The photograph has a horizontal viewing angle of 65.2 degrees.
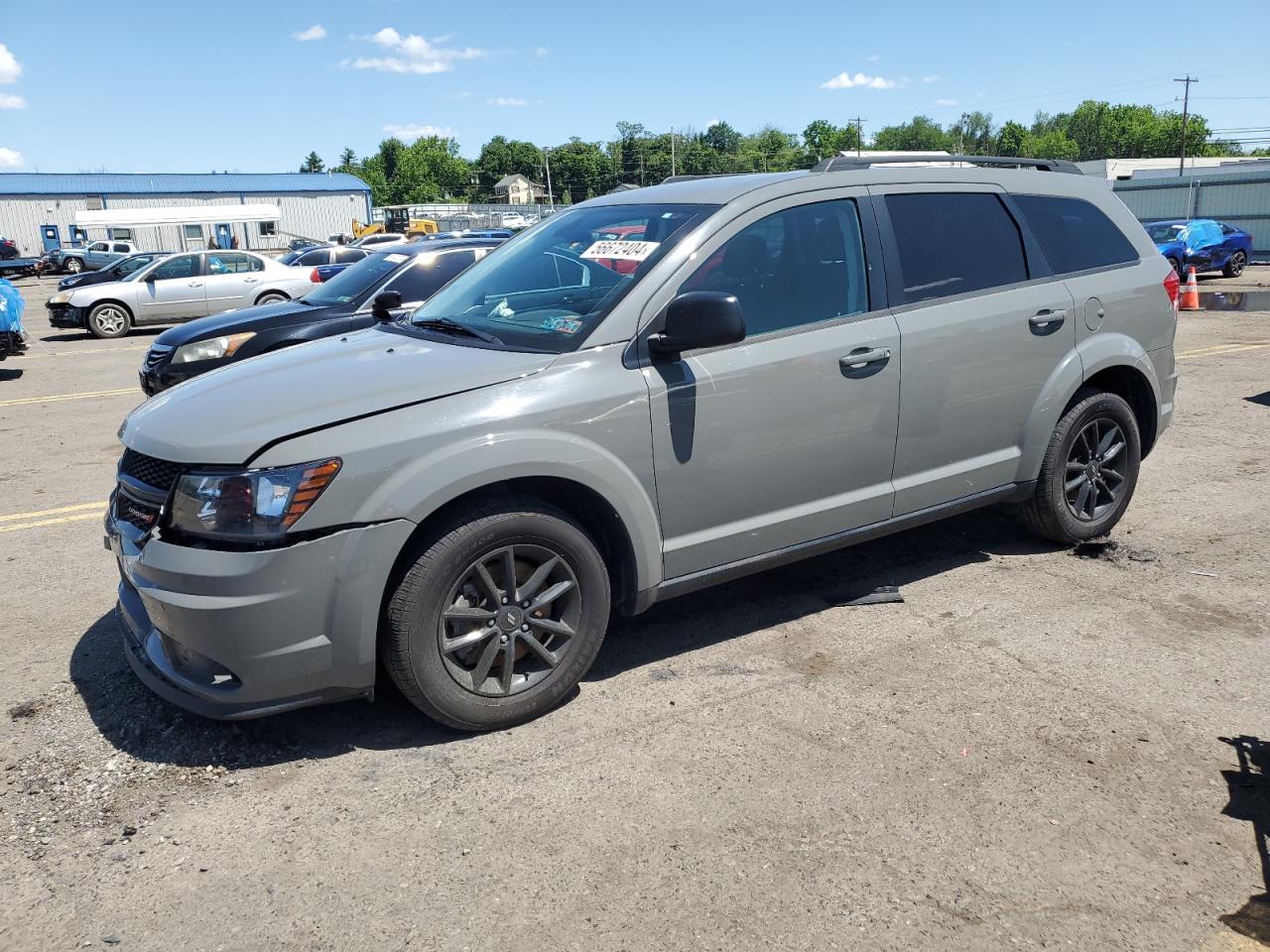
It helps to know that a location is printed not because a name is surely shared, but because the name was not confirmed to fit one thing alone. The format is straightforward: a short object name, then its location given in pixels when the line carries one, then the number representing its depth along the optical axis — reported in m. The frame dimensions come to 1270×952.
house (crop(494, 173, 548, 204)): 145.25
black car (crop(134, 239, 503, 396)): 8.72
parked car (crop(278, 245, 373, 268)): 22.36
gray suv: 3.10
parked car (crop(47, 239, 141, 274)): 43.94
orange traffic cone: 17.98
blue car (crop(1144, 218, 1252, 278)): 22.86
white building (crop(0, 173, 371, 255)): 54.72
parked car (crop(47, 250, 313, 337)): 18.75
